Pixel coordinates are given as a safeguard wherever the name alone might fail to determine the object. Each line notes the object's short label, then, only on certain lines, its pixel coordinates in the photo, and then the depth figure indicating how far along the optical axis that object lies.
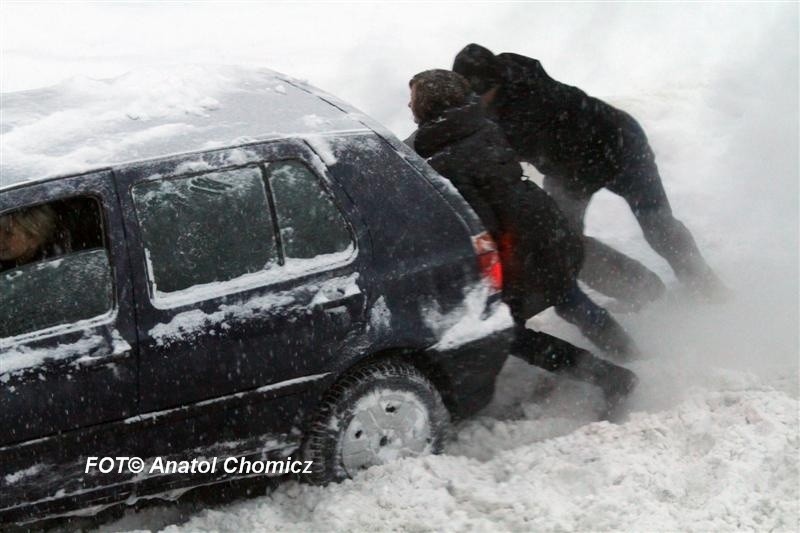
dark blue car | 6.70
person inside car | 6.60
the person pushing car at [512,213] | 8.73
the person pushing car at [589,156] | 10.12
